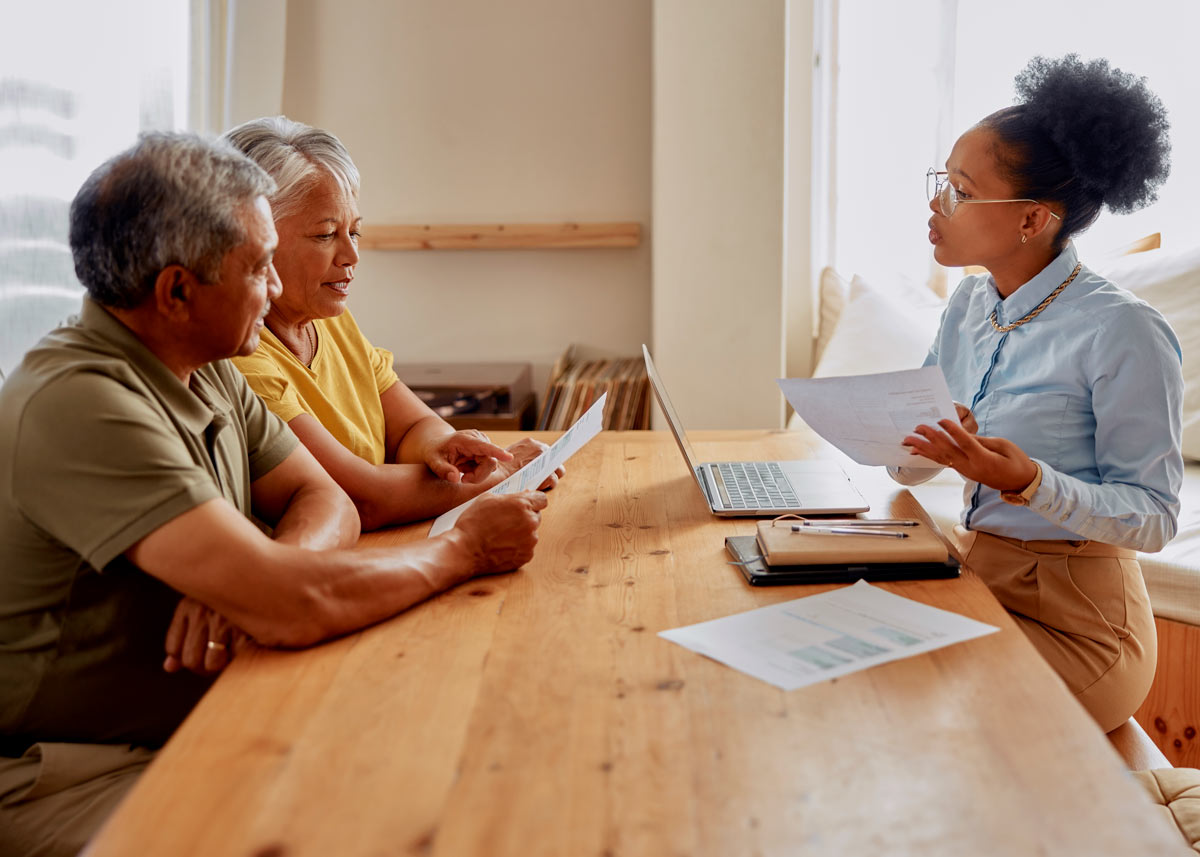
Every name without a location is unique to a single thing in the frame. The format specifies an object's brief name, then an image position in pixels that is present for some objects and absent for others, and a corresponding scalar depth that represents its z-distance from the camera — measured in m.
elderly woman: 1.61
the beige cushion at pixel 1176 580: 2.09
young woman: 1.45
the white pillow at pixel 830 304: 3.61
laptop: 1.58
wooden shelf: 3.71
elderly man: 1.05
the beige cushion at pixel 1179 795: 1.22
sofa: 2.10
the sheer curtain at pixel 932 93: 3.19
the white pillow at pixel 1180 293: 2.73
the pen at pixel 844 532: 1.36
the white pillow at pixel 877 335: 3.23
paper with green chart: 1.03
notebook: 1.29
